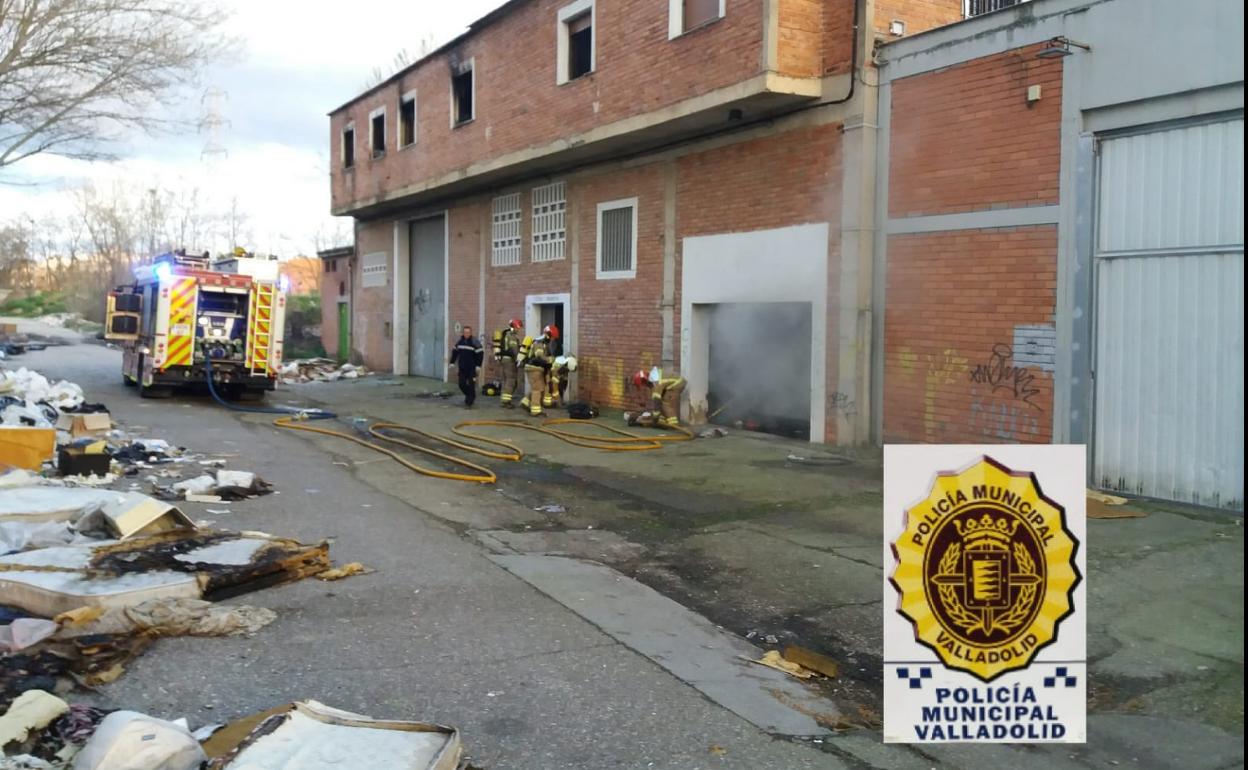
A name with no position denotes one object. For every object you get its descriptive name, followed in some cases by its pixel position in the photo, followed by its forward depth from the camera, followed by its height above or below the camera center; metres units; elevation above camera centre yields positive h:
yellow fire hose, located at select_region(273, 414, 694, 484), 10.63 -1.28
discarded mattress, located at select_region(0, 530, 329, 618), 5.00 -1.33
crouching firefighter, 14.45 -0.69
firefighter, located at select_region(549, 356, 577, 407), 16.67 -0.47
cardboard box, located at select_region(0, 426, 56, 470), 8.95 -1.02
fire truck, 16.62 +0.35
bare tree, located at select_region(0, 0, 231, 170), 17.97 +5.70
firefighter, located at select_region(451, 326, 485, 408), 17.53 -0.29
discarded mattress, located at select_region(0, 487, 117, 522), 6.43 -1.16
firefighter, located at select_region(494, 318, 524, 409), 17.42 -0.18
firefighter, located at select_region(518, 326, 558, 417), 16.30 -0.34
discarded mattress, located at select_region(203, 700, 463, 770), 3.26 -1.44
